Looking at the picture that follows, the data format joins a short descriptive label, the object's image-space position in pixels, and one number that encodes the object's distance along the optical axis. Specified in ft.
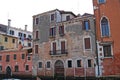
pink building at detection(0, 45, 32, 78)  131.03
